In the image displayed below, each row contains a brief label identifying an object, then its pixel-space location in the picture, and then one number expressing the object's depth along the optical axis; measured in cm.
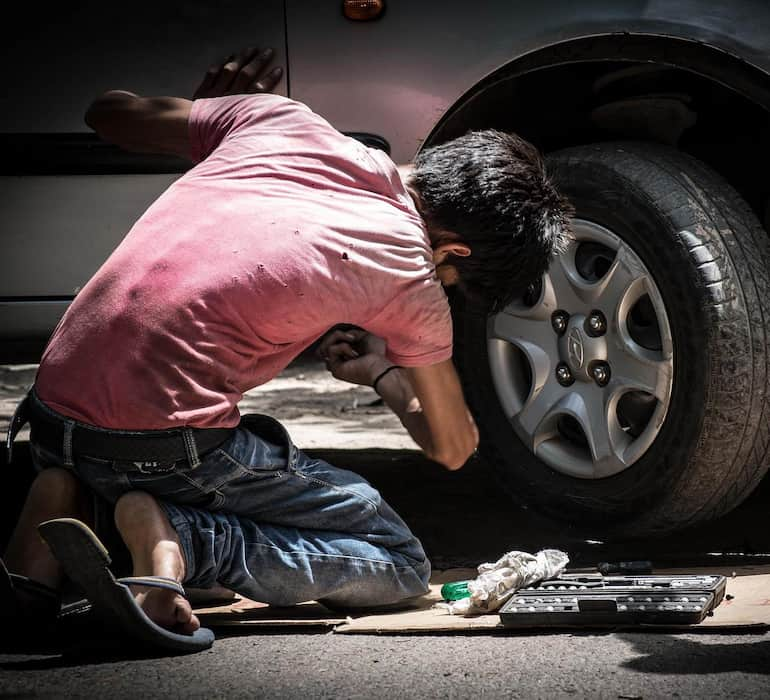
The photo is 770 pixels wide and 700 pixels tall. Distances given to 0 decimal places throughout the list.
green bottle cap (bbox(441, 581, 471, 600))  499
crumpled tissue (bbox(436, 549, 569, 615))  479
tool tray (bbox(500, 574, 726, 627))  440
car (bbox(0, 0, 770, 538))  529
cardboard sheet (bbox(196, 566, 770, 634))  445
